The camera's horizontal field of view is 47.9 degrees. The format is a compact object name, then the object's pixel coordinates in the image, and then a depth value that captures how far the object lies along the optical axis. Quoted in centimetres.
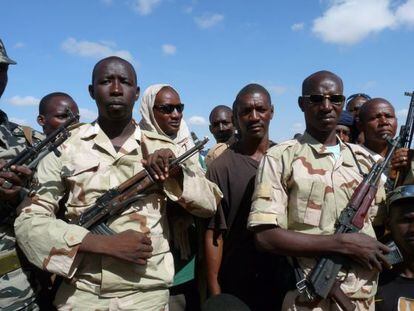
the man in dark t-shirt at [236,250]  369
